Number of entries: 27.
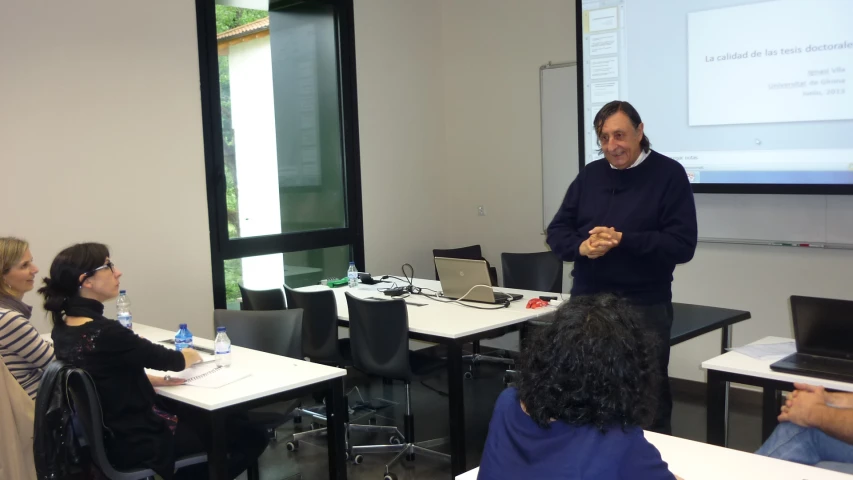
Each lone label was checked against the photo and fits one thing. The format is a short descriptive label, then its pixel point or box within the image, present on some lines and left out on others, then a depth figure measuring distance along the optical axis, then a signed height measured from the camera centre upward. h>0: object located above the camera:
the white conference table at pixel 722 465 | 1.81 -0.77
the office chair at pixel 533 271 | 5.18 -0.74
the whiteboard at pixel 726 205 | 4.33 -0.29
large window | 5.12 +0.25
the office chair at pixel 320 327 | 4.23 -0.88
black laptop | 2.56 -0.66
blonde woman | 2.91 -0.65
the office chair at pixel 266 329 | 3.74 -0.78
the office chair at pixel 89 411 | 2.59 -0.80
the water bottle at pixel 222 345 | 3.37 -0.77
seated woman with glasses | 2.68 -0.65
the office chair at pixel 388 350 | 3.84 -0.95
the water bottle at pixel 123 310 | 3.93 -0.72
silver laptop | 4.24 -0.65
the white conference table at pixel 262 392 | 2.69 -0.82
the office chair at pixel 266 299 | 4.45 -0.74
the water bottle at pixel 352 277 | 5.11 -0.72
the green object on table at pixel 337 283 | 5.20 -0.77
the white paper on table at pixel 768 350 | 2.92 -0.76
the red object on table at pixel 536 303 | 4.13 -0.76
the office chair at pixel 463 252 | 6.11 -0.69
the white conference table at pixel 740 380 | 2.69 -0.82
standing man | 3.18 -0.28
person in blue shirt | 1.42 -0.46
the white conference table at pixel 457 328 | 3.62 -0.79
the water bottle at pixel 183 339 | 3.55 -0.77
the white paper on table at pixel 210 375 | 2.95 -0.81
